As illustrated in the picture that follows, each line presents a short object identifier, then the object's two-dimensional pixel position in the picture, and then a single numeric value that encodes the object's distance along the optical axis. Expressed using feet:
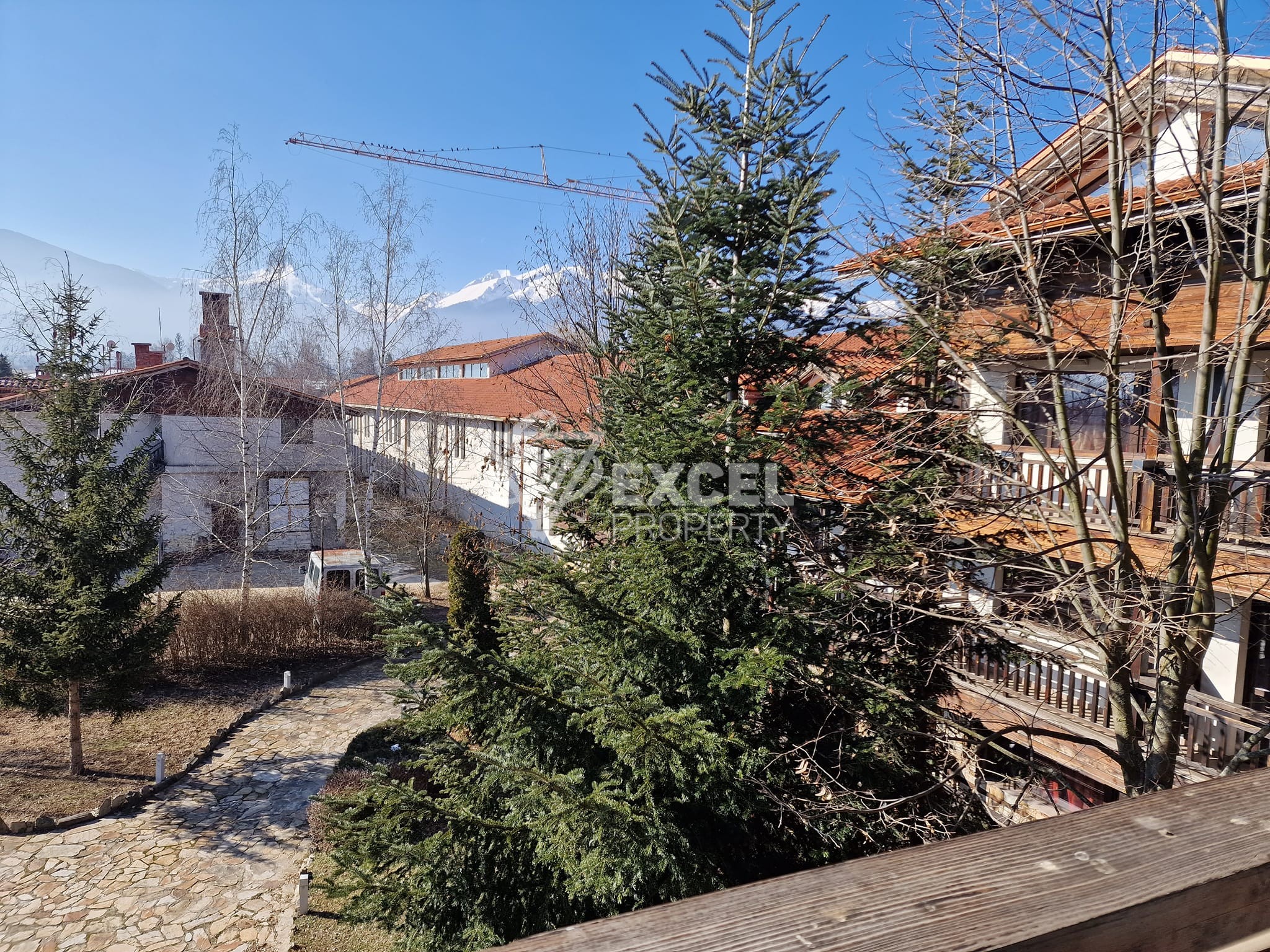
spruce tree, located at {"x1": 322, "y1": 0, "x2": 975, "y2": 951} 15.40
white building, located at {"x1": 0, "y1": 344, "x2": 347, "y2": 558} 69.56
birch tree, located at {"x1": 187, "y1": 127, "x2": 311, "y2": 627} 57.52
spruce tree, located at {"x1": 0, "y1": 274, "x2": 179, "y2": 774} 35.76
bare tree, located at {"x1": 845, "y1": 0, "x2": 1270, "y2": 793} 13.16
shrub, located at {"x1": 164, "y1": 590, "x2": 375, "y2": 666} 50.90
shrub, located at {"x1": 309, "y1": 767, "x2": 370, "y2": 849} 31.45
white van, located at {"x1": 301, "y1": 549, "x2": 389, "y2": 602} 59.11
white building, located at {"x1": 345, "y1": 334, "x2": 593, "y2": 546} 69.46
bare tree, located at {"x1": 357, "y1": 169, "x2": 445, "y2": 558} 62.08
